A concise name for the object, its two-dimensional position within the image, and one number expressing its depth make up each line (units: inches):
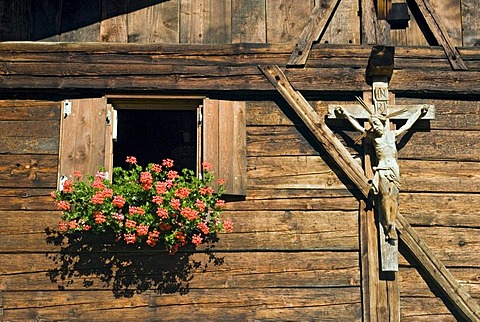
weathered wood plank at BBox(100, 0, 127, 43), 256.4
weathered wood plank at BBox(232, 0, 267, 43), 257.8
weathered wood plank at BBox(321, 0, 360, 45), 258.7
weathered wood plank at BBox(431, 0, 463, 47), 261.3
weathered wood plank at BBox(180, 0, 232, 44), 256.7
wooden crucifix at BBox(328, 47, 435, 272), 232.8
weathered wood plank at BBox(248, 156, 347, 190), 244.1
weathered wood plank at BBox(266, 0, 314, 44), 258.2
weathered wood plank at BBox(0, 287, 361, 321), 231.5
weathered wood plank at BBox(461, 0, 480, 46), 260.5
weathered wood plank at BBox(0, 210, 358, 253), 235.9
